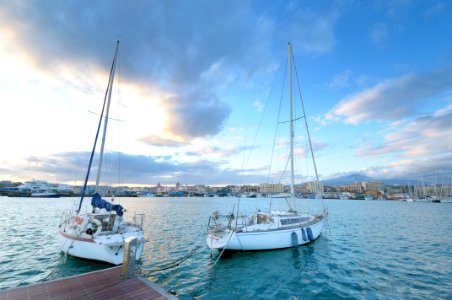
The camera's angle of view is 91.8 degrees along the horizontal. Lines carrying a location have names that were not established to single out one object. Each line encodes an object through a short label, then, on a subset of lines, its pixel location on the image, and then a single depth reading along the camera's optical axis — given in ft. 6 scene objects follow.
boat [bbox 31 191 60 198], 415.40
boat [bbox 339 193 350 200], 626.64
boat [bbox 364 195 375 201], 585.10
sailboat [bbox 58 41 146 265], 45.06
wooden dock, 25.56
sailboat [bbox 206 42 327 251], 58.03
